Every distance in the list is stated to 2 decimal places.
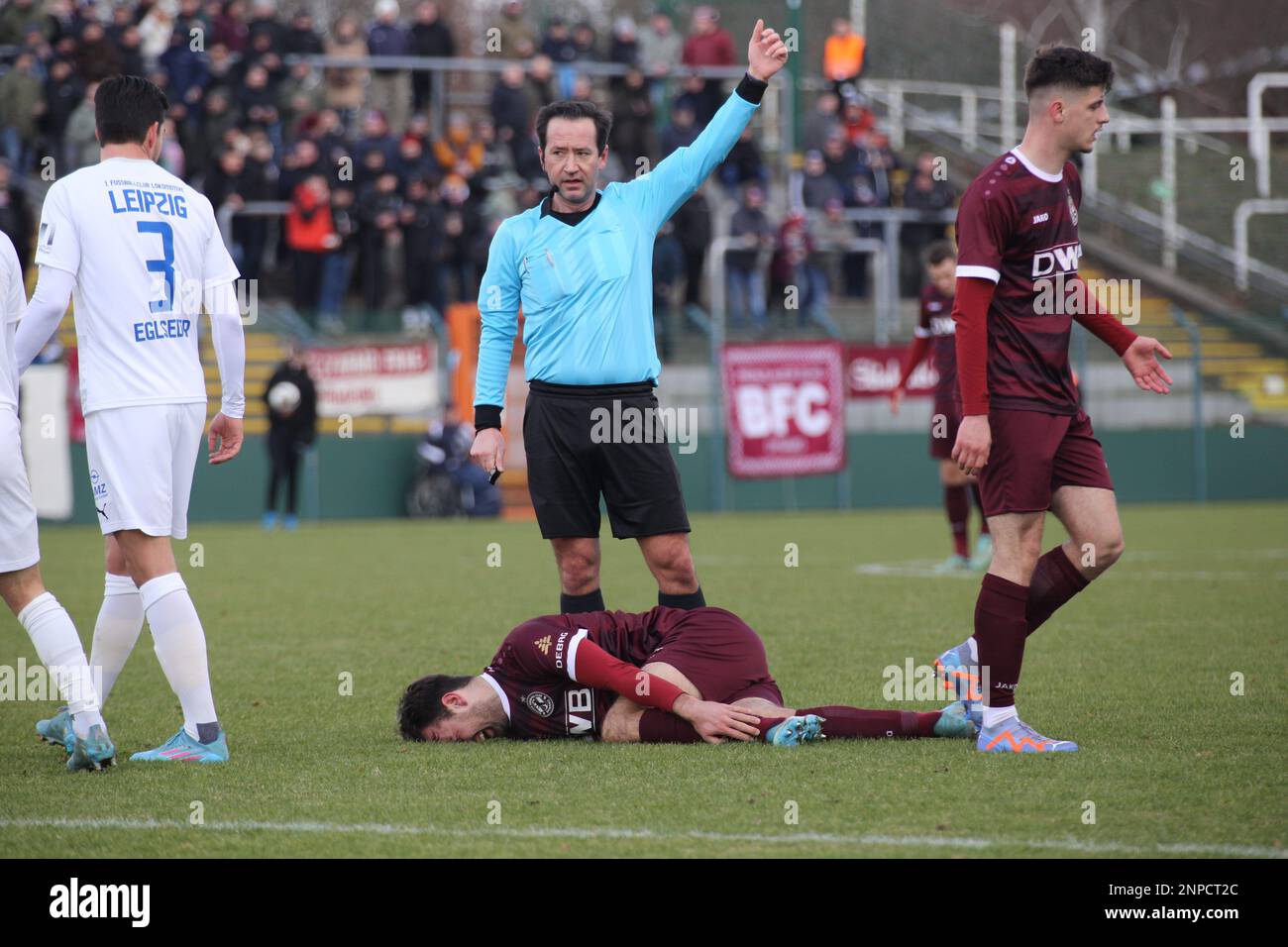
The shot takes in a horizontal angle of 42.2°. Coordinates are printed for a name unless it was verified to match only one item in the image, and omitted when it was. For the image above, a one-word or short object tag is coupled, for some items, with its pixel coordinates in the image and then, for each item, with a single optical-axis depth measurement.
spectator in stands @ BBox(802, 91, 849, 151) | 25.58
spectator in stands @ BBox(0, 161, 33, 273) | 19.55
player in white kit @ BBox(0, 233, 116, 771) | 5.62
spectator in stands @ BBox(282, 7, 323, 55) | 23.55
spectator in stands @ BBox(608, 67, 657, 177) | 23.53
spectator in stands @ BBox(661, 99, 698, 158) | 23.74
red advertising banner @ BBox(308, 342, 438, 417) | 22.06
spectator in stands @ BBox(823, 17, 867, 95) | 24.77
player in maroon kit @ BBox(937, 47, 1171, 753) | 5.69
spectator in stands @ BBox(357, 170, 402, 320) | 22.19
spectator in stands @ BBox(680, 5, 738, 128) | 25.09
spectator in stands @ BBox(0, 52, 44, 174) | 21.42
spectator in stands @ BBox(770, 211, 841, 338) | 23.39
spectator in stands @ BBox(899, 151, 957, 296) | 24.59
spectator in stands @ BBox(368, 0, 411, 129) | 24.50
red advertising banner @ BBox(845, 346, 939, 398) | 23.23
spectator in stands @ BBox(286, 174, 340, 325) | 21.73
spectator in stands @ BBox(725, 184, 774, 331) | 23.41
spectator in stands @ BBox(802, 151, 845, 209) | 24.30
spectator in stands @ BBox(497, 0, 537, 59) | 24.42
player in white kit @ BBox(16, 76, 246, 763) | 5.64
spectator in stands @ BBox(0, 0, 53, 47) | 22.45
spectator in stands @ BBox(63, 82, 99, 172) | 21.38
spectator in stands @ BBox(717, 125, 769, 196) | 24.56
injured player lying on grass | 5.96
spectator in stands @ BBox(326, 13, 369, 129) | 23.88
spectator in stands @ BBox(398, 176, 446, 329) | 22.27
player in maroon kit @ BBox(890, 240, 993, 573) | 12.20
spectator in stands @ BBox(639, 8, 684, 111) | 25.66
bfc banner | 22.88
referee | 6.37
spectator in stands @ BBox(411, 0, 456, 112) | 24.72
